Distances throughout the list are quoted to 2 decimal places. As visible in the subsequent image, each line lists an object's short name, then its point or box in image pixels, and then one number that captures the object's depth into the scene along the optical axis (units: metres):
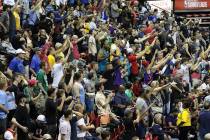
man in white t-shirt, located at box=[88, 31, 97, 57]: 20.70
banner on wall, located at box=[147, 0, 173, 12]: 39.25
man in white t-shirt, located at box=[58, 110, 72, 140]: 13.03
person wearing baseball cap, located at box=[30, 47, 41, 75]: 16.68
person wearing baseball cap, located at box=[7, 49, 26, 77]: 15.61
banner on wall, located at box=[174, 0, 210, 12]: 40.13
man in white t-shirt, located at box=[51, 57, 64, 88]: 16.58
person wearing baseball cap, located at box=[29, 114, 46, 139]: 13.28
